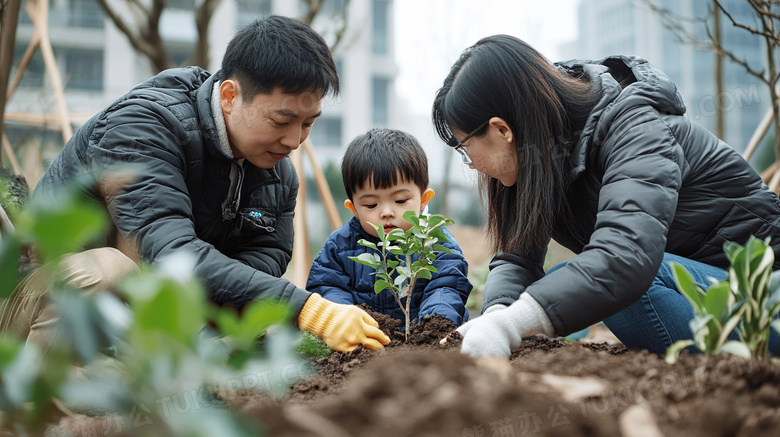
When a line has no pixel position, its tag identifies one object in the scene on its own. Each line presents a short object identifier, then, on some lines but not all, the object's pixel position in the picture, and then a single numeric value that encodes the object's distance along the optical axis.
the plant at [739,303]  1.07
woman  1.67
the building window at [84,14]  13.98
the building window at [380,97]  15.98
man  1.82
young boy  2.45
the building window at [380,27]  15.79
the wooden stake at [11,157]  3.49
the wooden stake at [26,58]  3.92
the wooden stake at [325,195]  4.55
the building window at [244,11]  13.30
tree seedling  1.90
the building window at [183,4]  13.52
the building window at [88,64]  13.82
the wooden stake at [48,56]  3.86
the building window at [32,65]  9.22
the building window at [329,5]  14.31
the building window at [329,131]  15.37
